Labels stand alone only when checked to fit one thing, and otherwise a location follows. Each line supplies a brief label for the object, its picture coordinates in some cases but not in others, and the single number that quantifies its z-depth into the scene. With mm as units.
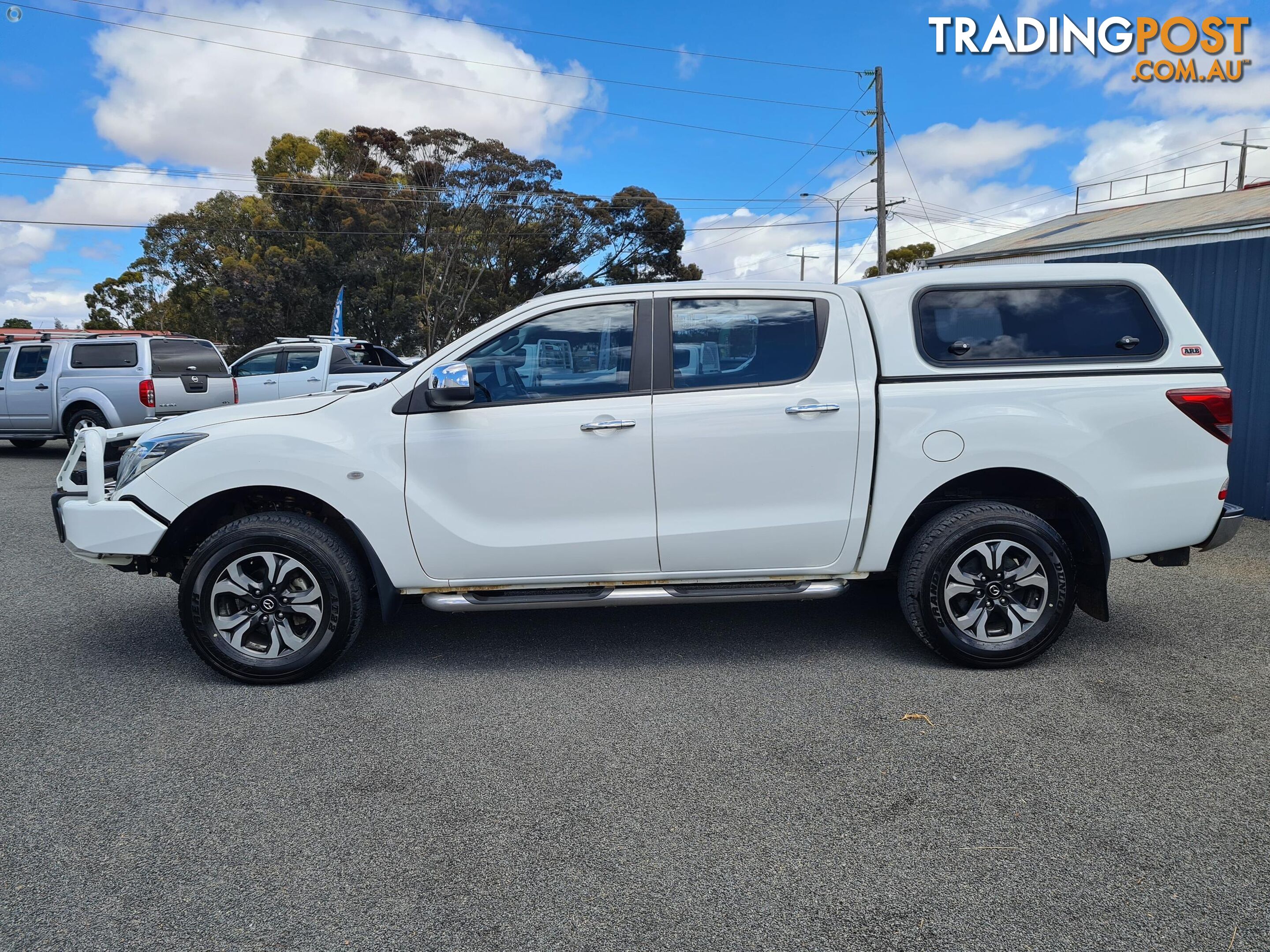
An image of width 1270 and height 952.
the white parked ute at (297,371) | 14961
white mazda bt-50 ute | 4289
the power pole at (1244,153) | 52812
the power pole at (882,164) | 28016
